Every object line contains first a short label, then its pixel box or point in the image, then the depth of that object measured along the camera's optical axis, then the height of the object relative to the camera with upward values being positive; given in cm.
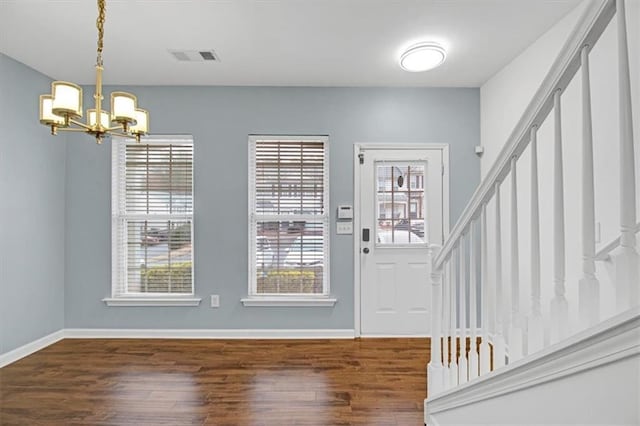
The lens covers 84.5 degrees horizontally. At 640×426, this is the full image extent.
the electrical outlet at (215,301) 371 -86
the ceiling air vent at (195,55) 299 +143
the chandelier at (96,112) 190 +64
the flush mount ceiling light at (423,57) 288 +137
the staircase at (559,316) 76 -26
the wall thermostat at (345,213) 372 +6
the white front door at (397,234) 374 -16
